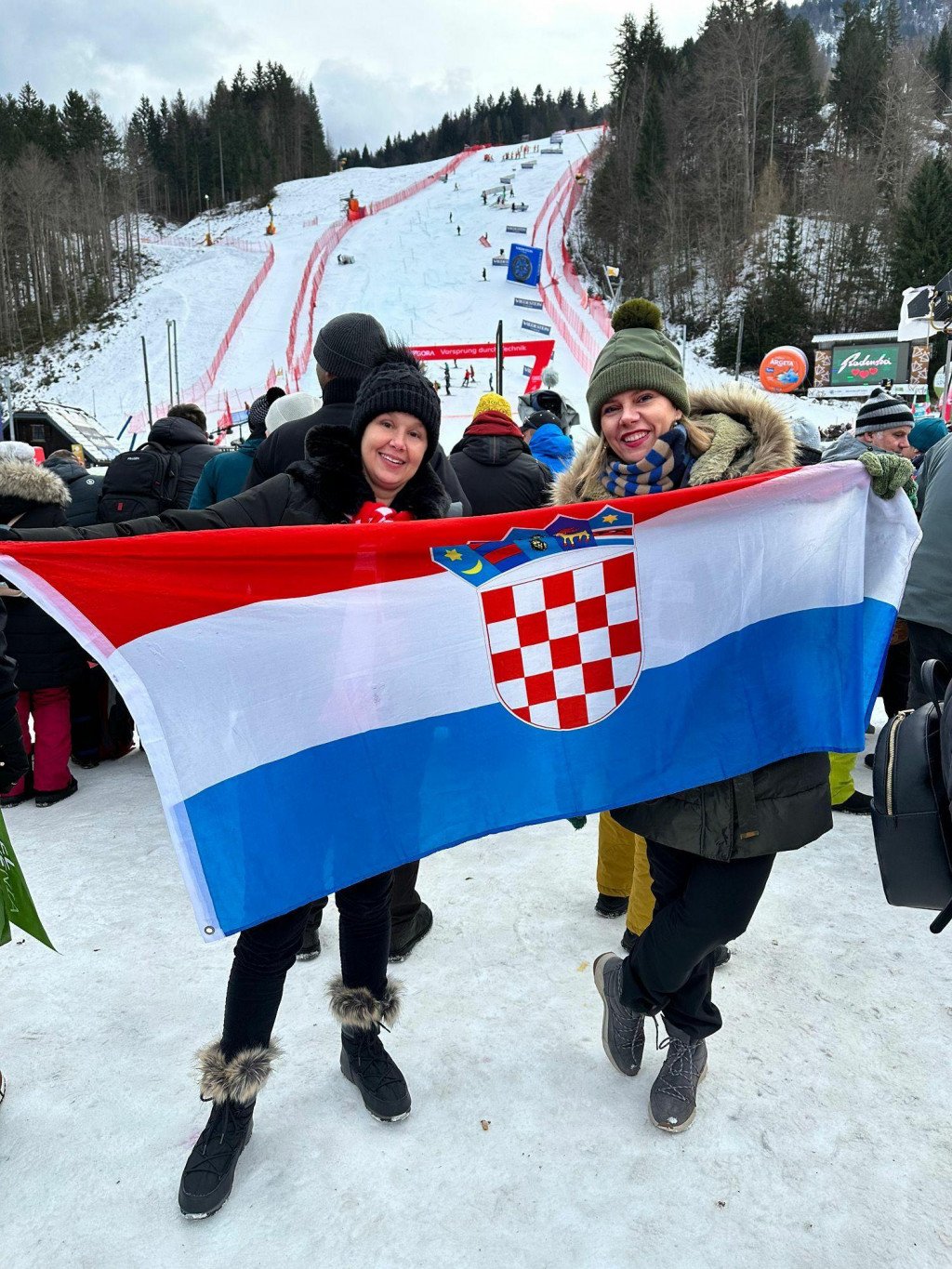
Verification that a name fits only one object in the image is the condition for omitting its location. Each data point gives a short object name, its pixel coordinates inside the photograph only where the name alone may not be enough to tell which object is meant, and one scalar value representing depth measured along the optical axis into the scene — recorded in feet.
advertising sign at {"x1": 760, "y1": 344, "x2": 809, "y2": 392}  91.35
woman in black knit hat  6.30
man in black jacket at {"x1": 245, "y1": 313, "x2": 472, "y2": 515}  9.79
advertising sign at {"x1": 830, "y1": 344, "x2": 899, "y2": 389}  99.14
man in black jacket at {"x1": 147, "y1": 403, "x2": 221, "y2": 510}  15.46
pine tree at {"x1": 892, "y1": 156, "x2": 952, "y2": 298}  120.16
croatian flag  5.95
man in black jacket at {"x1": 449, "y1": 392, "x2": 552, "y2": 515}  15.08
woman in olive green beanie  6.38
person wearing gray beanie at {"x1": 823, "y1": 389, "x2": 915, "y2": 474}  14.06
